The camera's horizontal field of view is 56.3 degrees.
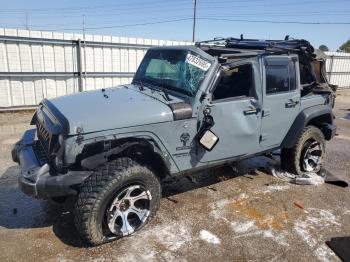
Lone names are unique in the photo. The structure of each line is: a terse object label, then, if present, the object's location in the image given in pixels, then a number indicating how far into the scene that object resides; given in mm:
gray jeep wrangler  3211
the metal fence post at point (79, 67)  10125
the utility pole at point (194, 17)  35681
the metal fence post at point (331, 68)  17284
